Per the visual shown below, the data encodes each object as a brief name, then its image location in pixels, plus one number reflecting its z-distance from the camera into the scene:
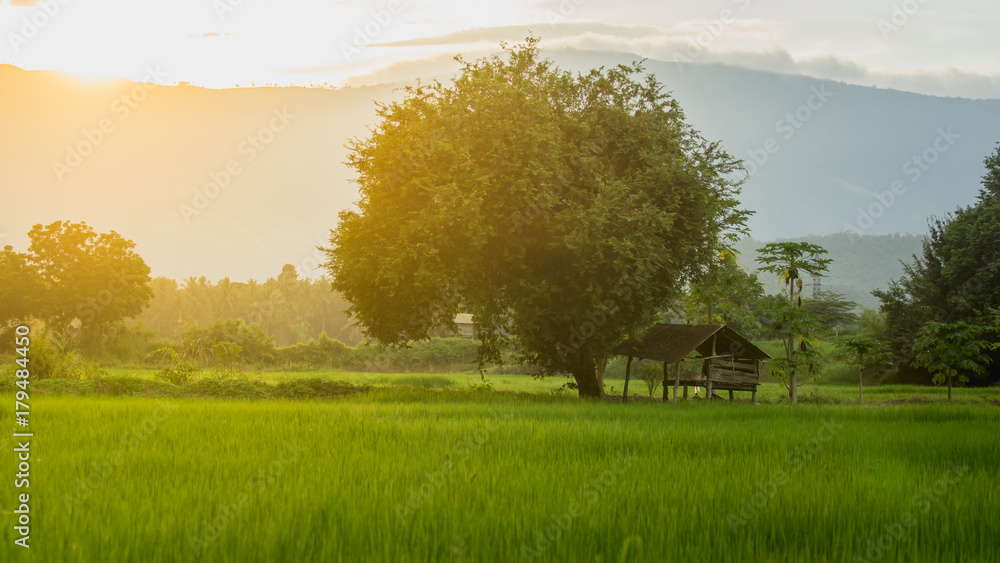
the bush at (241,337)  51.53
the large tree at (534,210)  22.56
